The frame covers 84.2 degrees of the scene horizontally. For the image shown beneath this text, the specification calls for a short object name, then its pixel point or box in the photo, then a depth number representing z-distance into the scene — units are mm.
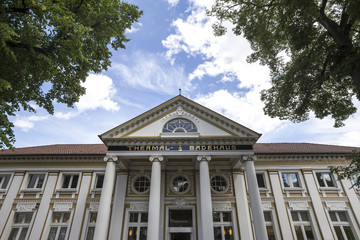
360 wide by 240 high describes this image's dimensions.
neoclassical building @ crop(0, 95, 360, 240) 14047
